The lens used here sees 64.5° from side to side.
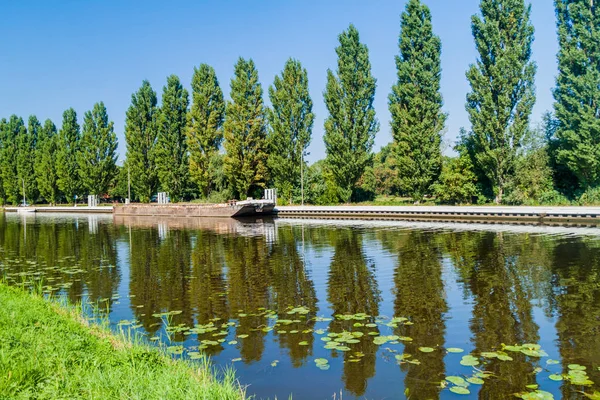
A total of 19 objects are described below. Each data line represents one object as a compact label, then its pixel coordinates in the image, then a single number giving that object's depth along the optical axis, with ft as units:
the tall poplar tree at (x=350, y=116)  152.35
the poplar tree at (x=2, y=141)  282.99
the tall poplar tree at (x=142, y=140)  210.79
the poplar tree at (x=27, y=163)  268.41
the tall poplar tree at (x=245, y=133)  171.63
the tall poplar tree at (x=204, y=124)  183.42
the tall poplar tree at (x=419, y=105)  138.82
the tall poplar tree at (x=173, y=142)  196.24
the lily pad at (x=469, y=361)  21.70
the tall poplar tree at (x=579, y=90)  112.78
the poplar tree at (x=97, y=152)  230.48
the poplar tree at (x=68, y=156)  244.22
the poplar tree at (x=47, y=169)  253.85
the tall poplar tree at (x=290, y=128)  167.53
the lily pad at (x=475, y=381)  19.73
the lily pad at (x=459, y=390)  18.89
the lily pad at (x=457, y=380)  19.65
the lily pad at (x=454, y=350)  23.53
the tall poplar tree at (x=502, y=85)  125.18
